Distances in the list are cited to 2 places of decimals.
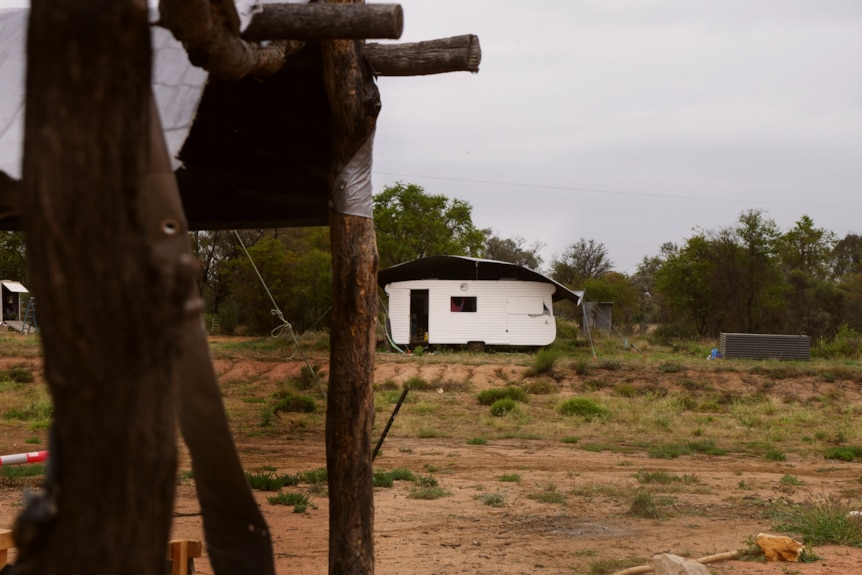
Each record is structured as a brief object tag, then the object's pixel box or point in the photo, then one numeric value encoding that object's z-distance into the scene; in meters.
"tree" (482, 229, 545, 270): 56.66
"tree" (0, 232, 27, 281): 41.47
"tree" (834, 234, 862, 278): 49.72
